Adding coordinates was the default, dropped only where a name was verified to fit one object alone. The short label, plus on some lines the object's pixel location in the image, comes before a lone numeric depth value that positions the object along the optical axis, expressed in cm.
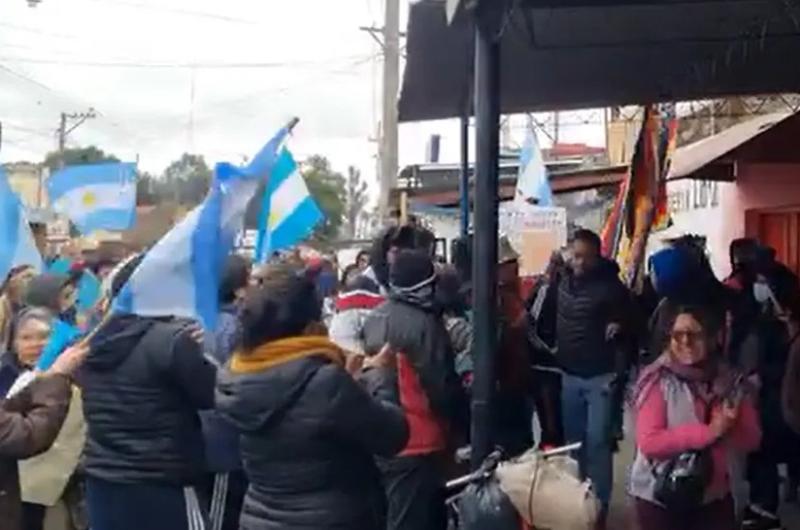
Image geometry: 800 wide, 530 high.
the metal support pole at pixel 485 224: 613
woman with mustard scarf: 466
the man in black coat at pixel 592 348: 866
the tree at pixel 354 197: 7288
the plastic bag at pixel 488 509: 532
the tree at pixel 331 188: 4690
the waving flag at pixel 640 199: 1112
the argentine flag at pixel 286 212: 844
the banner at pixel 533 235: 1086
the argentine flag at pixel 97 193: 1152
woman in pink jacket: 525
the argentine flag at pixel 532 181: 1175
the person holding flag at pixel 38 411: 539
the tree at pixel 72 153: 4806
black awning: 823
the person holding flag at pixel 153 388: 548
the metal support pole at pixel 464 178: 1027
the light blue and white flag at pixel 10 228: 753
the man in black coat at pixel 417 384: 639
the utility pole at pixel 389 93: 2511
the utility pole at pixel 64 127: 6347
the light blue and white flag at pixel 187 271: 543
